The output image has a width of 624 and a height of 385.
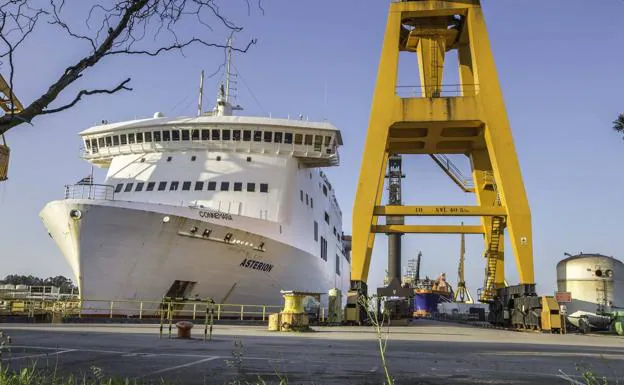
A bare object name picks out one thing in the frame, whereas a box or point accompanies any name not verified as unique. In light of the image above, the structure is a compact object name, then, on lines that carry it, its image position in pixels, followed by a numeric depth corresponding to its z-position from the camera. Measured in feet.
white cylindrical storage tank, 95.86
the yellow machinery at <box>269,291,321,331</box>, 53.83
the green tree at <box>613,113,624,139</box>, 39.51
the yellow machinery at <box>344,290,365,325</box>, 72.84
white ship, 63.98
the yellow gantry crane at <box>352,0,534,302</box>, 71.36
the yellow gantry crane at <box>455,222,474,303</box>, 317.63
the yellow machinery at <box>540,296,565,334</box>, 63.87
